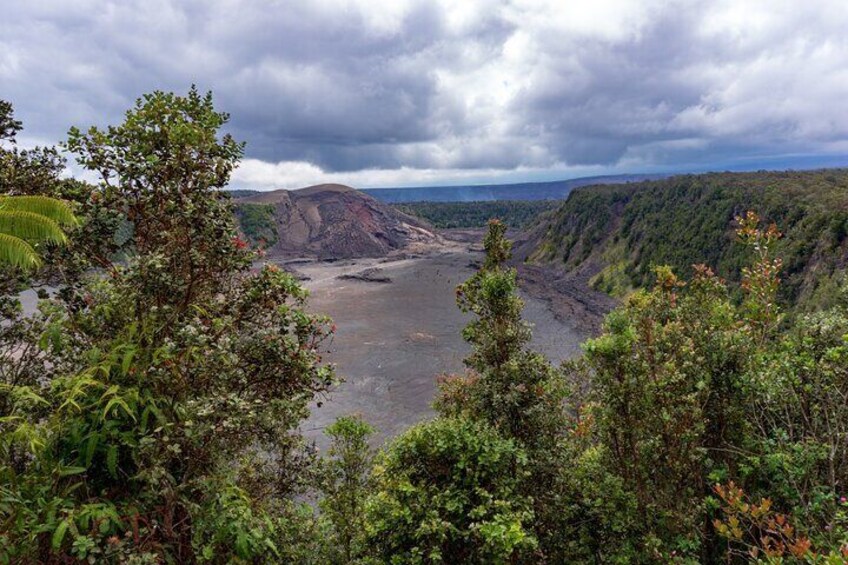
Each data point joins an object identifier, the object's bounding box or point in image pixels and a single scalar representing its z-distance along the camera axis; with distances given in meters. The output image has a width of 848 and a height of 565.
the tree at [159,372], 5.87
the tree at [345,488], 13.66
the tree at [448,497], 9.27
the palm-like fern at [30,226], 7.22
